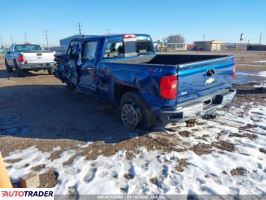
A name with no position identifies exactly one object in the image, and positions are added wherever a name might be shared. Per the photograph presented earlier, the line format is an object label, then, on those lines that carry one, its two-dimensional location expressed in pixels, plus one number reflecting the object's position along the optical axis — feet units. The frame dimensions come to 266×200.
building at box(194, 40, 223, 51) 216.89
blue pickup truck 11.17
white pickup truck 32.47
